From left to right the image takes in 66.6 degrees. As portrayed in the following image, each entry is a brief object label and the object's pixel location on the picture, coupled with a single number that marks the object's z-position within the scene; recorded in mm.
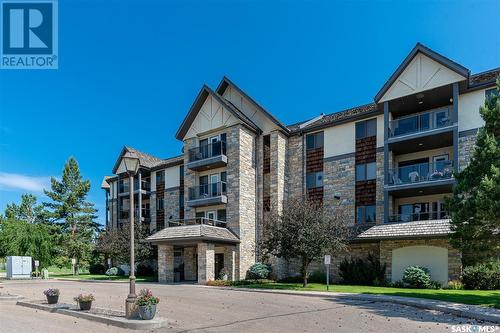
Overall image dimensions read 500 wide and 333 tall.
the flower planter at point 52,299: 15163
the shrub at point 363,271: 24150
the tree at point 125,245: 34531
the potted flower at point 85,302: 13305
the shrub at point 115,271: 37844
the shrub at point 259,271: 27641
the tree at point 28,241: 43438
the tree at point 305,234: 21656
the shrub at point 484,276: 20203
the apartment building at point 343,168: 23344
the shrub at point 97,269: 43656
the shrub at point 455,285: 20891
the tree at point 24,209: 64562
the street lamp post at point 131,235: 11523
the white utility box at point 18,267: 38125
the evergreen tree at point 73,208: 50697
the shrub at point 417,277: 21734
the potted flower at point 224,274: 28312
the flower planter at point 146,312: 11016
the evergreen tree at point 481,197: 13664
